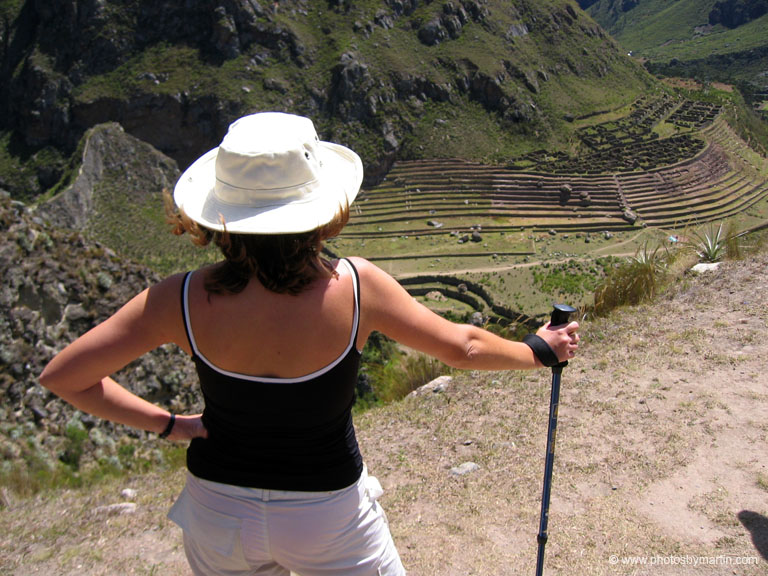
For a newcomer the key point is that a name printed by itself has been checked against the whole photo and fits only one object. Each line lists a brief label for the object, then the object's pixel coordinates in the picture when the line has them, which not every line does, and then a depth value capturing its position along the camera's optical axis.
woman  1.46
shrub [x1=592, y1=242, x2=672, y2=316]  6.02
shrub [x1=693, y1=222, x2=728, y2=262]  6.79
